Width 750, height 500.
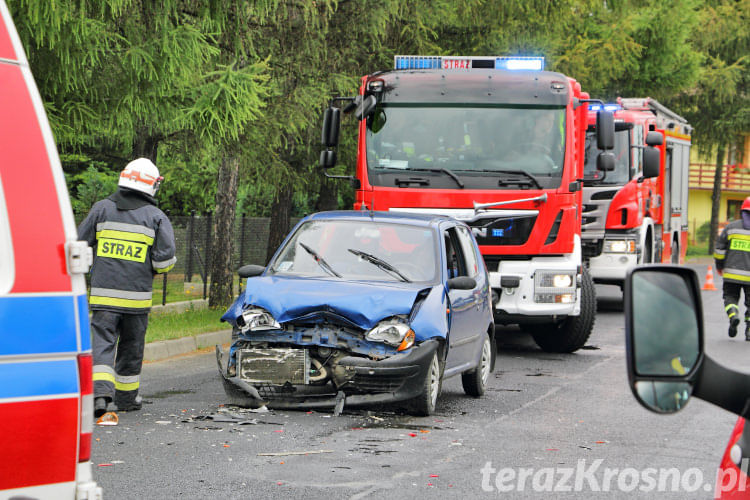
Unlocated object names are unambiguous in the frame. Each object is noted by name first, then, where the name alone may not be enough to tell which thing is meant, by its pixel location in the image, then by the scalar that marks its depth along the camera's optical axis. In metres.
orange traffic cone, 49.40
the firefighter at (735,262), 30.03
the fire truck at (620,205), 35.56
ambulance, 6.09
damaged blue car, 16.97
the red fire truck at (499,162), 25.73
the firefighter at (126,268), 16.70
